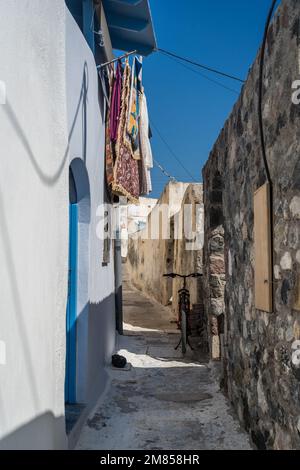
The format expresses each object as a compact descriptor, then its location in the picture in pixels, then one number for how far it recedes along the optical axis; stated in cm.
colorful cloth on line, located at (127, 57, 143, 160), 598
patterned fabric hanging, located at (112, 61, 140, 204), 547
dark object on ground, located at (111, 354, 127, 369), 564
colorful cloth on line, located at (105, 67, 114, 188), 525
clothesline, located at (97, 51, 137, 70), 466
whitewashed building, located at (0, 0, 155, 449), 184
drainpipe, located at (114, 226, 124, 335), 745
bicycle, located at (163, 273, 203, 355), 635
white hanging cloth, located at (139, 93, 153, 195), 682
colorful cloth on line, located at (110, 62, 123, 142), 543
